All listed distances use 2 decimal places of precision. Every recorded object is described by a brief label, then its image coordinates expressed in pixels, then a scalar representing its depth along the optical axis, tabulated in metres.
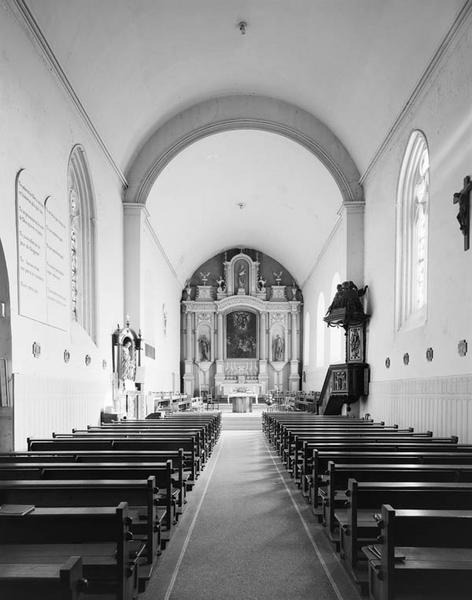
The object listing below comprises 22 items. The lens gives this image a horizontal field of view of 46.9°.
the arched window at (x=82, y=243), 10.30
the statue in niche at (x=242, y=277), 26.64
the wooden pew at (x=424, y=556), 2.58
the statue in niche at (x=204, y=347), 26.42
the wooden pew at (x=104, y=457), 5.03
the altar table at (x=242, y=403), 20.67
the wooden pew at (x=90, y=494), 3.56
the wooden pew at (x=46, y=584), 1.80
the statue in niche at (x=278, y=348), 26.55
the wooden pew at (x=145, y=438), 6.12
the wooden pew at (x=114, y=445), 5.96
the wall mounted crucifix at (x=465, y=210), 7.11
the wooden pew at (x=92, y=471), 4.20
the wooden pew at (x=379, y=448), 5.41
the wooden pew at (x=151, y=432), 7.05
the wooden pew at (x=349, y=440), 6.19
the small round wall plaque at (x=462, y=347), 7.18
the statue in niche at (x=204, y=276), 26.66
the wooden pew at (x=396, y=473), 4.11
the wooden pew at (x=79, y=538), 2.73
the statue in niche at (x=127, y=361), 12.51
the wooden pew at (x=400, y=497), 3.43
